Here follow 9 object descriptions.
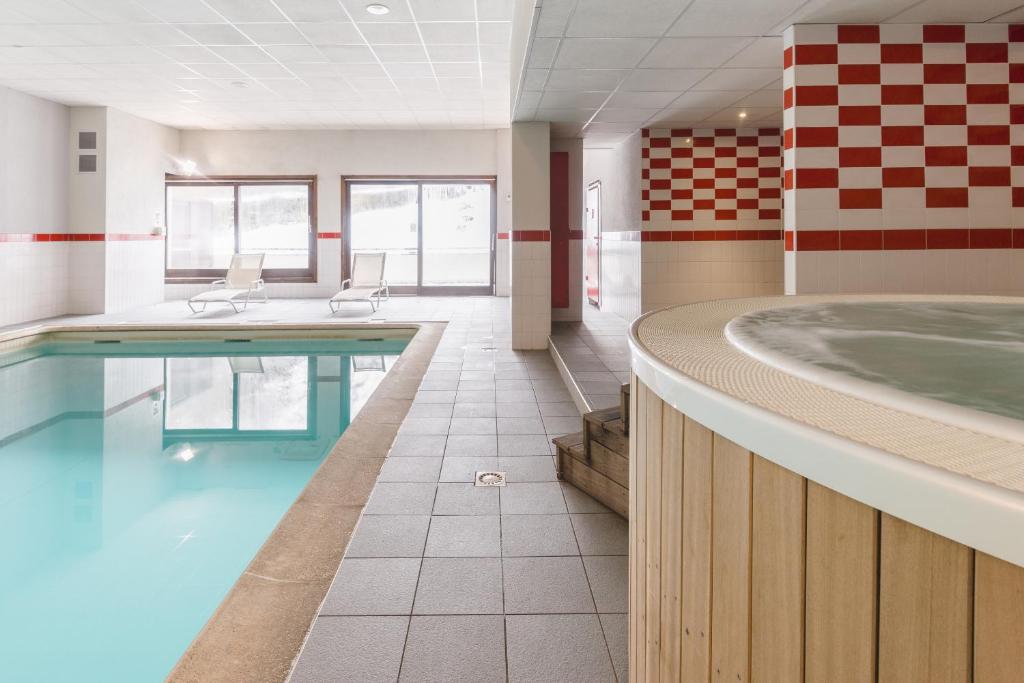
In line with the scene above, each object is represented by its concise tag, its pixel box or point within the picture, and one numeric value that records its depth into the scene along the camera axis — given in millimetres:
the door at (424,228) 11234
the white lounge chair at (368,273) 9703
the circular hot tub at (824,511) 509
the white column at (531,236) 6109
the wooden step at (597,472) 2521
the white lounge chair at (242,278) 9383
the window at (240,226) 11086
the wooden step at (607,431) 2541
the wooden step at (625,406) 2523
